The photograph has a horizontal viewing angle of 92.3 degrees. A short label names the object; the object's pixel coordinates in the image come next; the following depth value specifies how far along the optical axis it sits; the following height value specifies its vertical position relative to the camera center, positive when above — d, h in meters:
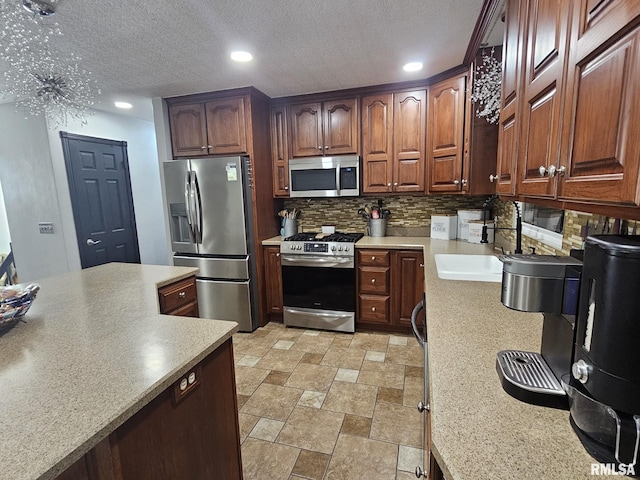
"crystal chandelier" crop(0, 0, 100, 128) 1.62 +0.91
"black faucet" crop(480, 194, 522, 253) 2.73 -0.23
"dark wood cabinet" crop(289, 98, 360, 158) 3.07 +0.71
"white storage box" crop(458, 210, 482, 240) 2.90 -0.23
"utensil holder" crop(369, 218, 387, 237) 3.29 -0.31
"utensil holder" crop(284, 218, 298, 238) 3.46 -0.30
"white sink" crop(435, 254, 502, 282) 2.12 -0.49
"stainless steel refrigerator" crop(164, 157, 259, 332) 2.98 -0.30
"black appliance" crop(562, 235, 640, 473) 0.52 -0.28
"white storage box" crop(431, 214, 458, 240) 2.99 -0.30
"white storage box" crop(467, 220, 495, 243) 2.75 -0.33
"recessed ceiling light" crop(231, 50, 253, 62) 2.20 +1.04
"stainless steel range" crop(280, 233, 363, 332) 2.98 -0.82
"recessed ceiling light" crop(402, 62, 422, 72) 2.47 +1.05
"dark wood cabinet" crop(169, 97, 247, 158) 2.99 +0.73
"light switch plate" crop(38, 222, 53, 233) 3.37 -0.24
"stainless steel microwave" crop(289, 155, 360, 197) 3.08 +0.22
